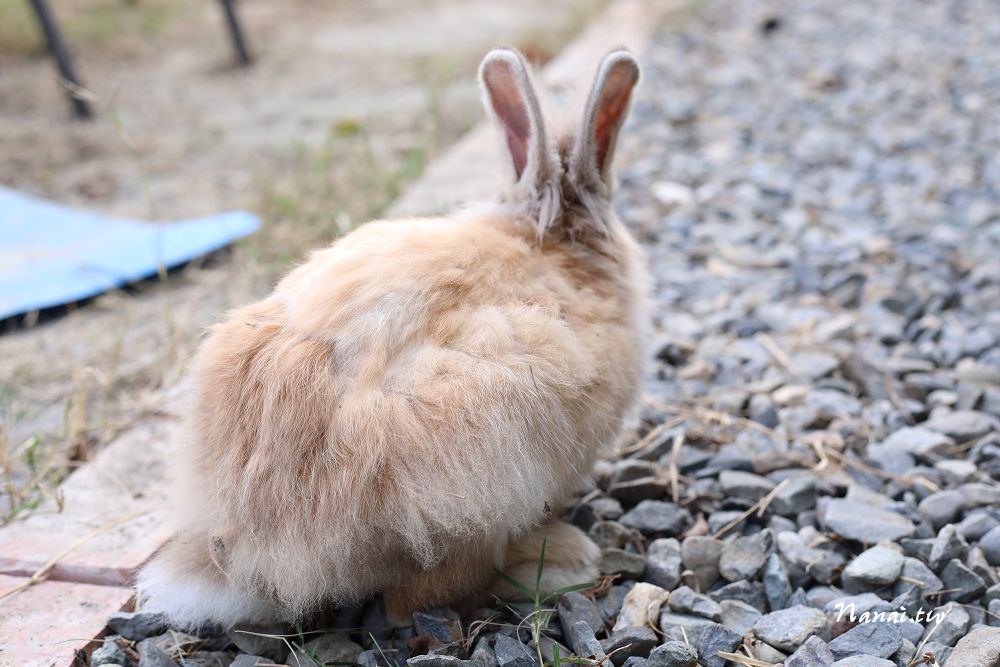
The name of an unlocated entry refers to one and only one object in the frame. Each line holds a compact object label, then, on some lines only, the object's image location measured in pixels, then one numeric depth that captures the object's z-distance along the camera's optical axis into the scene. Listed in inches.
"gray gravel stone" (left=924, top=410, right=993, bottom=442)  45.6
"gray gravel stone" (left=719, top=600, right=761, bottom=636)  40.0
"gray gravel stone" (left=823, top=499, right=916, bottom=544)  41.9
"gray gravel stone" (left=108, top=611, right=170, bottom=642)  39.8
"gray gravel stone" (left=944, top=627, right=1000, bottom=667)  37.5
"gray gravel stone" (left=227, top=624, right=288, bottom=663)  39.5
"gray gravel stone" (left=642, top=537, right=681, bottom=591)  41.5
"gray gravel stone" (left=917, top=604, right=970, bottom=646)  38.8
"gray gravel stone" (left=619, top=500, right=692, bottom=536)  43.2
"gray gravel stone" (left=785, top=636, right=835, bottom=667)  38.4
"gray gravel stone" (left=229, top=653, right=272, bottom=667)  39.1
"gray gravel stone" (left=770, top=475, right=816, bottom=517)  43.5
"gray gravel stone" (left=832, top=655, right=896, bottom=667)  38.0
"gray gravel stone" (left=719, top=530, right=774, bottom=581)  41.5
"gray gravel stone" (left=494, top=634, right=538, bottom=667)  38.4
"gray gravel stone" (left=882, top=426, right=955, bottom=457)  45.2
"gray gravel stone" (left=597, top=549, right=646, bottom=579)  41.7
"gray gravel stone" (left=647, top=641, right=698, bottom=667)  38.3
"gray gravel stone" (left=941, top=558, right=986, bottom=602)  39.9
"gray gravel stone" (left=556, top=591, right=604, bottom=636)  39.8
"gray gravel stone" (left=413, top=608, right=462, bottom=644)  39.1
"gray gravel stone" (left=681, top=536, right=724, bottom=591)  41.7
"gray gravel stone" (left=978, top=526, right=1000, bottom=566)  41.1
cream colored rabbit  37.3
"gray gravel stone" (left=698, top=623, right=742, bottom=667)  39.0
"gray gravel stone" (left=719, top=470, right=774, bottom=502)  44.1
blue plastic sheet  56.5
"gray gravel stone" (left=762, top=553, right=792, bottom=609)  40.7
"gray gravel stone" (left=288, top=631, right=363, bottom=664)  39.1
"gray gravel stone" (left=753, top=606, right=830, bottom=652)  39.2
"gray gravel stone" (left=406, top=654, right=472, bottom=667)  37.8
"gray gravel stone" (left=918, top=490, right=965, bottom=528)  42.6
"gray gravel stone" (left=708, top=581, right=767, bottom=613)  40.9
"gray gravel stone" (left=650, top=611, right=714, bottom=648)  39.6
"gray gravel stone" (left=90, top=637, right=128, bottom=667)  38.9
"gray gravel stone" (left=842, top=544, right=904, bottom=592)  40.5
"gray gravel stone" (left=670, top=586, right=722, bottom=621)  40.2
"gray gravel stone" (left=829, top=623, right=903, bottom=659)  38.6
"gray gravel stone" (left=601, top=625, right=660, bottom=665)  39.0
